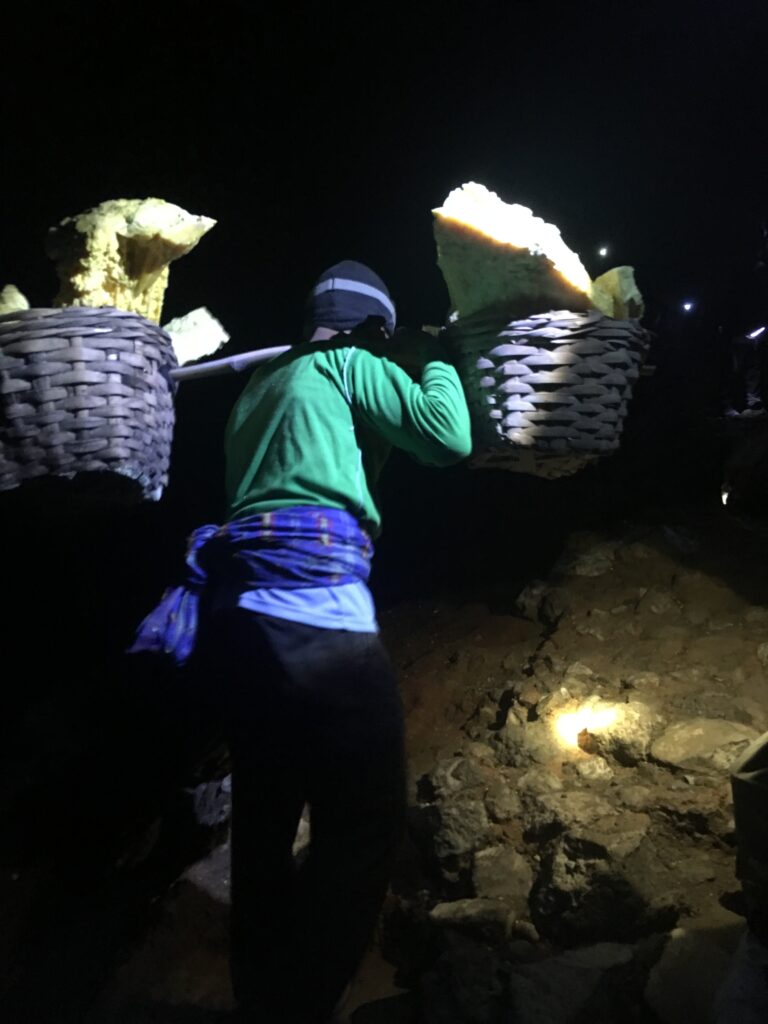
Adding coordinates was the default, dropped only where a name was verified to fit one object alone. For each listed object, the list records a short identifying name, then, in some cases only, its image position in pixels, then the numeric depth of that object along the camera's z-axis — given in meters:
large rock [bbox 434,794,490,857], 2.21
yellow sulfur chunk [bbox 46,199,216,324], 1.53
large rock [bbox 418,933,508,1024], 1.55
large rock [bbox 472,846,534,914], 2.03
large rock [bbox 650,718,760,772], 2.21
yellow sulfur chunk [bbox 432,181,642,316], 1.37
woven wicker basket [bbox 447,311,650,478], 1.34
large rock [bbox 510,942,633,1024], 1.46
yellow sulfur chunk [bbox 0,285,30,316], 1.57
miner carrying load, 1.31
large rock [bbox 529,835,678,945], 1.73
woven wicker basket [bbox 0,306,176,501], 1.29
